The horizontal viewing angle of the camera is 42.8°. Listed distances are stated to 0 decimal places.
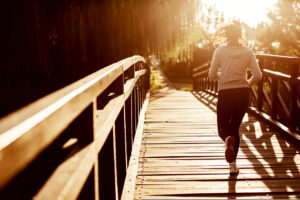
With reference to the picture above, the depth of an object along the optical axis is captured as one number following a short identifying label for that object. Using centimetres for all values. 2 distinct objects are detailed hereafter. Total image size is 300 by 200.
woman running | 383
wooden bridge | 99
